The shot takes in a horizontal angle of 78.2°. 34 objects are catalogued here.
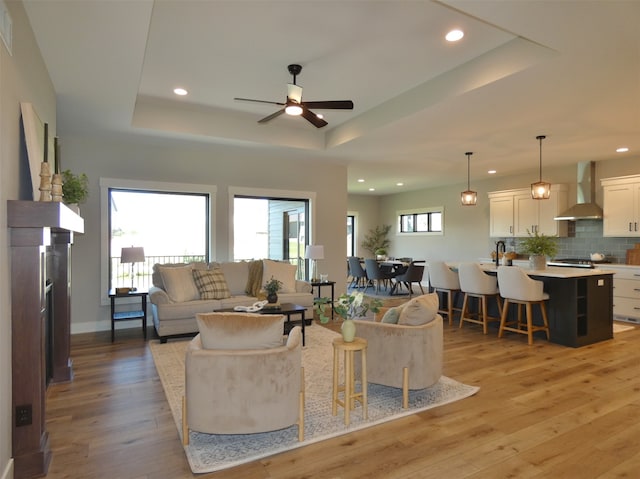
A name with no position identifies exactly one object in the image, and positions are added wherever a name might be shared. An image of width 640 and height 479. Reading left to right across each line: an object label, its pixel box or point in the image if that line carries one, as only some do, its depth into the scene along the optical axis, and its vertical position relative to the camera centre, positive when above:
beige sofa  5.05 -0.70
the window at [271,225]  7.01 +0.30
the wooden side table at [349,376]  2.86 -1.02
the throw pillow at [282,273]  6.07 -0.51
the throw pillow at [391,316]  3.40 -0.66
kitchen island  4.93 -0.83
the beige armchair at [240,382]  2.38 -0.86
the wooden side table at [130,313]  5.16 -1.01
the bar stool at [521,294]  4.93 -0.68
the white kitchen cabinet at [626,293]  6.29 -0.85
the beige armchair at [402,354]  3.13 -0.92
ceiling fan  3.71 +1.31
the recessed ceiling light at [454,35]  3.35 +1.78
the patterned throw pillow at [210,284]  5.46 -0.62
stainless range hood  7.30 +0.94
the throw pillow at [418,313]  3.25 -0.60
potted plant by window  12.67 -0.01
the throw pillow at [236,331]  2.47 -0.57
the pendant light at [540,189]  5.70 +0.75
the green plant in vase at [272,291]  4.99 -0.64
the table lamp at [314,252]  6.72 -0.20
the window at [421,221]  11.04 +0.59
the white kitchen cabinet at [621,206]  6.57 +0.60
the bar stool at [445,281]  6.12 -0.63
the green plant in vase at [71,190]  3.71 +0.48
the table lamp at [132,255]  5.39 -0.20
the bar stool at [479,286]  5.51 -0.64
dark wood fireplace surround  2.24 -0.52
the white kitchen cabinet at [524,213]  7.77 +0.58
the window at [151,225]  5.92 +0.25
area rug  2.47 -1.33
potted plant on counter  5.41 -0.14
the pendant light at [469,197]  6.78 +0.76
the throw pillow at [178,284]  5.25 -0.59
